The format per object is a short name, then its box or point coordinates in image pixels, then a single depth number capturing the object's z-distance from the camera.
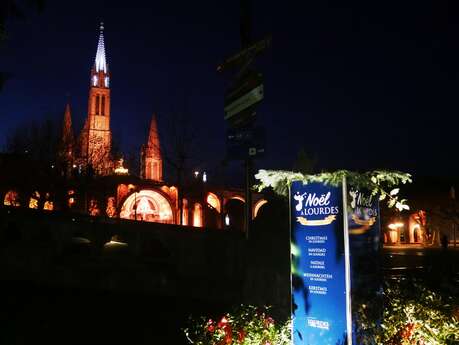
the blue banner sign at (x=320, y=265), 6.93
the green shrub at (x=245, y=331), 7.14
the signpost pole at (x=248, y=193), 8.98
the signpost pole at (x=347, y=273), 6.84
